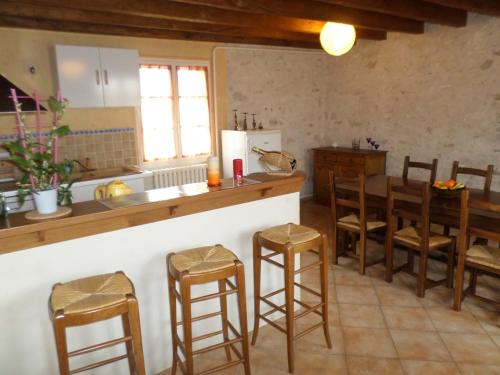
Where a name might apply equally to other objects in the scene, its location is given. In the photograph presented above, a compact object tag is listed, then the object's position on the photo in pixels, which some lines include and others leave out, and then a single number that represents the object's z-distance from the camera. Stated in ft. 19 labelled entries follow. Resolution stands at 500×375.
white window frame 16.69
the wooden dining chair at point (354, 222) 12.12
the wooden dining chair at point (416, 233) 10.64
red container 9.04
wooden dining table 9.95
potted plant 6.11
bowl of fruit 11.30
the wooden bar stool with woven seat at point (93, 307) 5.37
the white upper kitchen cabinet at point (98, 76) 13.51
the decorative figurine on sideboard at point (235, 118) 18.64
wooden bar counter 6.37
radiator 16.92
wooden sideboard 18.89
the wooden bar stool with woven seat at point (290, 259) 7.82
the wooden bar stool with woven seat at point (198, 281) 6.60
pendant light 11.35
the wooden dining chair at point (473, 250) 9.53
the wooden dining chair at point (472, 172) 12.03
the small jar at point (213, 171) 8.50
